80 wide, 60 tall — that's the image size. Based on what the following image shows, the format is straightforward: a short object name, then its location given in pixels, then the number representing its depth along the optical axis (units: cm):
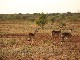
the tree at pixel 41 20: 4128
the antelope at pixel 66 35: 2704
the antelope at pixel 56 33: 2907
